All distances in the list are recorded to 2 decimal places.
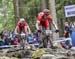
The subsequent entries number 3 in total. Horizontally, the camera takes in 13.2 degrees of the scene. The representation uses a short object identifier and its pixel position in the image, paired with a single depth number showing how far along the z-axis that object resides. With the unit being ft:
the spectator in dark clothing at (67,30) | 61.29
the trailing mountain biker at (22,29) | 40.63
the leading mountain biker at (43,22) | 39.58
